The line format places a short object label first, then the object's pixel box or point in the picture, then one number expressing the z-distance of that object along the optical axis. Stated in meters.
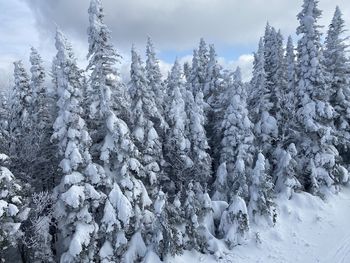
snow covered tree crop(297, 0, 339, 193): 31.91
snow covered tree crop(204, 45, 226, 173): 36.62
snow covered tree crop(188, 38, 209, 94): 41.00
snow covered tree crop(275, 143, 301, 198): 30.55
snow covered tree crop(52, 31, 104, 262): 21.11
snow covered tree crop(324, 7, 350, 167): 36.31
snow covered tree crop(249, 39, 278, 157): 34.25
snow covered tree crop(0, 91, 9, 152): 24.71
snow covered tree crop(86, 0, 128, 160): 22.41
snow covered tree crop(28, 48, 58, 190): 29.33
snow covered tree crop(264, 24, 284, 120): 36.47
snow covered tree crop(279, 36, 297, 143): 34.50
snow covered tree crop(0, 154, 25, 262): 20.11
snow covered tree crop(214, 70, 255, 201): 31.75
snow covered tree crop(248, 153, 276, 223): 27.47
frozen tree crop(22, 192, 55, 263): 22.86
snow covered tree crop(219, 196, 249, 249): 25.69
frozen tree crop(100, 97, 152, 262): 21.58
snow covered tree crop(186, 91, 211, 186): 31.80
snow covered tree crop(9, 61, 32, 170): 33.88
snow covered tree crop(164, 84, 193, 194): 30.62
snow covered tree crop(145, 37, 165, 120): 33.94
